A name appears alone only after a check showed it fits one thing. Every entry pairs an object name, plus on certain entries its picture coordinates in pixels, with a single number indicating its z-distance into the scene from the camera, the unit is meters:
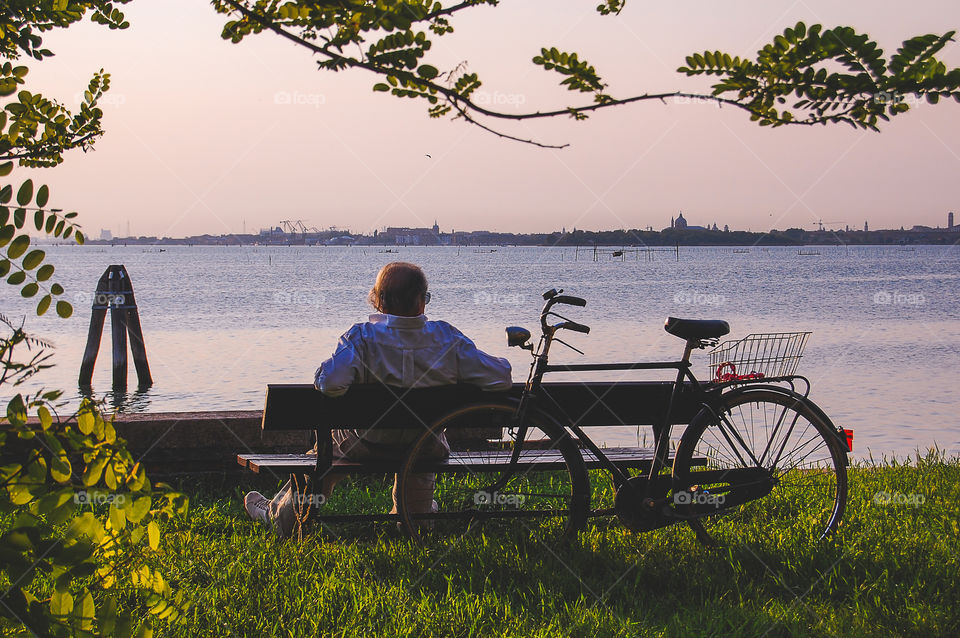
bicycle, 4.37
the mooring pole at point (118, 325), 16.02
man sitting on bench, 4.39
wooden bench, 4.25
